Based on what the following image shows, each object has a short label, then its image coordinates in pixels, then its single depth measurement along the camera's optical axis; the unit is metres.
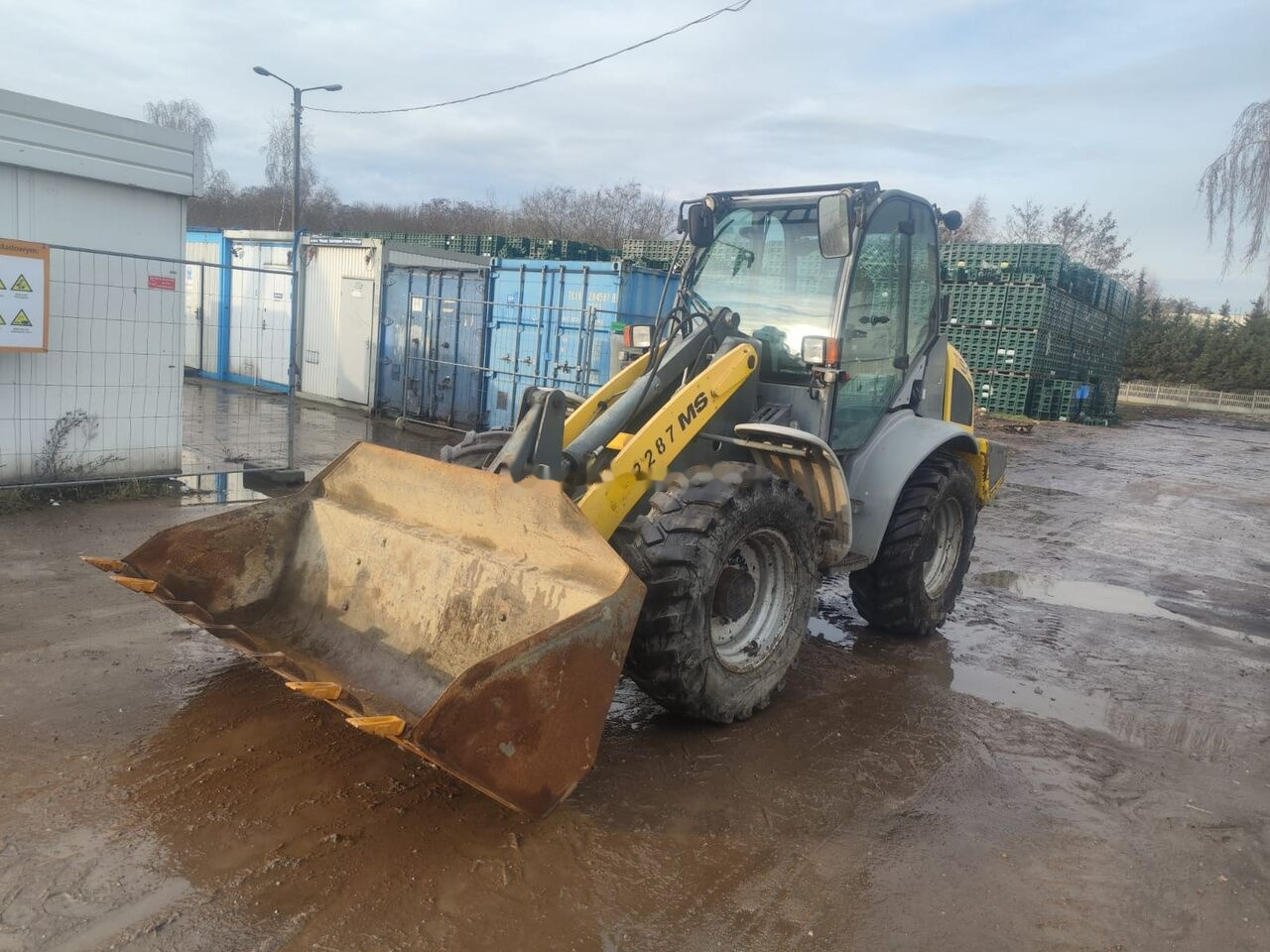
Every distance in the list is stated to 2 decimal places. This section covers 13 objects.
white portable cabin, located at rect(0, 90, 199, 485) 7.37
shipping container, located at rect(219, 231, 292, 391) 17.02
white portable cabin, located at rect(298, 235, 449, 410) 16.09
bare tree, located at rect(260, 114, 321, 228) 49.75
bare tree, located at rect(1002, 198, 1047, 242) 43.44
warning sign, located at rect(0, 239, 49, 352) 6.91
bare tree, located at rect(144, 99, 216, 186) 59.97
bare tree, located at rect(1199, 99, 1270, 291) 18.08
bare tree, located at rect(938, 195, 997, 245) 48.16
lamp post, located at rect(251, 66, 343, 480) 8.38
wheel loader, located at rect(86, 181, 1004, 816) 3.16
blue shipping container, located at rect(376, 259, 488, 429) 14.48
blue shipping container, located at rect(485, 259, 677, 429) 12.58
